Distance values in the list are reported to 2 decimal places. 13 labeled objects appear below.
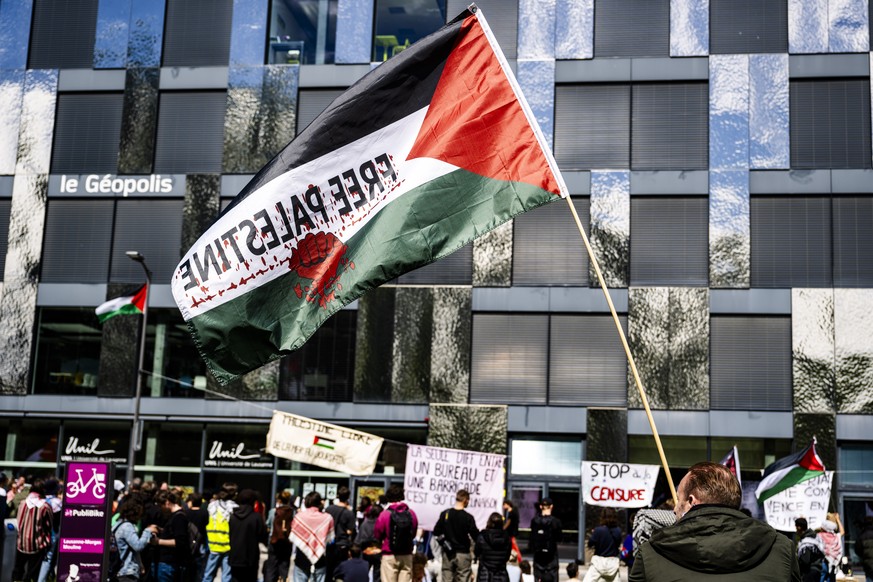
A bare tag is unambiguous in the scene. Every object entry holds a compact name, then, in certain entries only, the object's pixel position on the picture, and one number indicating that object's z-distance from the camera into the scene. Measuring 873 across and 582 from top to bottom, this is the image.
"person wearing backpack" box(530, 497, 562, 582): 18.81
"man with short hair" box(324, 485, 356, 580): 17.62
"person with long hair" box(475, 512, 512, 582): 17.03
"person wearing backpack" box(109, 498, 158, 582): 14.52
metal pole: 29.55
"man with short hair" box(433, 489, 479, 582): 17.70
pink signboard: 14.12
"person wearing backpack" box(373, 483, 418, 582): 17.48
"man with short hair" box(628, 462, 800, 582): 3.89
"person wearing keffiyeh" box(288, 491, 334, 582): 16.58
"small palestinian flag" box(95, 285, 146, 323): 28.91
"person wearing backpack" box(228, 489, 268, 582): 16.22
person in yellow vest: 16.83
